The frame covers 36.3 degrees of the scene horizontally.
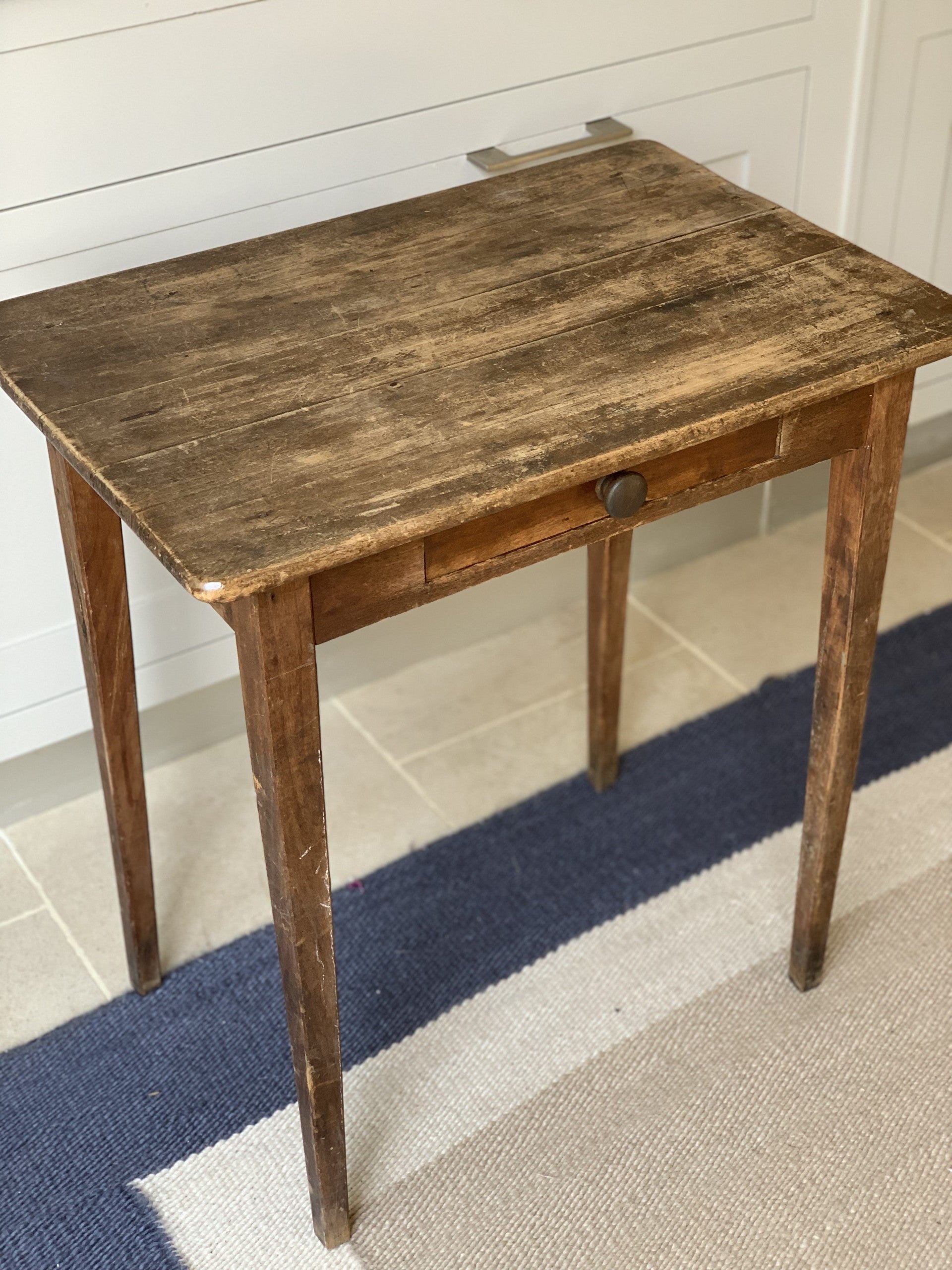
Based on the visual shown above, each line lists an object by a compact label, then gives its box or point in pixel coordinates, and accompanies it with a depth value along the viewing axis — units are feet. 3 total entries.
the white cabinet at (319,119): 4.65
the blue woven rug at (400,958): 4.63
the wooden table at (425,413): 3.41
